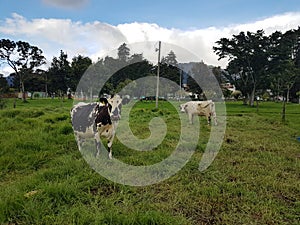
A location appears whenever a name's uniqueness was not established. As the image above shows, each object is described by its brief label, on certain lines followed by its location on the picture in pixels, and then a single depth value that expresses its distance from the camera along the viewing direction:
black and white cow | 5.65
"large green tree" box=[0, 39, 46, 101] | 41.38
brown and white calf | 12.16
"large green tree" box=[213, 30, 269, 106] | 37.00
